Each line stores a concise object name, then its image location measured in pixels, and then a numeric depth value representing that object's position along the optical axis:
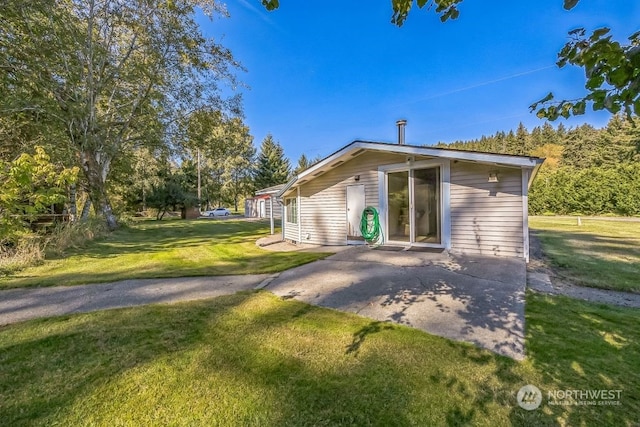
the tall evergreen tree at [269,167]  37.66
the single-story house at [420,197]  6.61
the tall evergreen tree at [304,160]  52.75
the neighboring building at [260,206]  27.15
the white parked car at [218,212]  32.56
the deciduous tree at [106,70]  8.89
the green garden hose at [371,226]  8.54
